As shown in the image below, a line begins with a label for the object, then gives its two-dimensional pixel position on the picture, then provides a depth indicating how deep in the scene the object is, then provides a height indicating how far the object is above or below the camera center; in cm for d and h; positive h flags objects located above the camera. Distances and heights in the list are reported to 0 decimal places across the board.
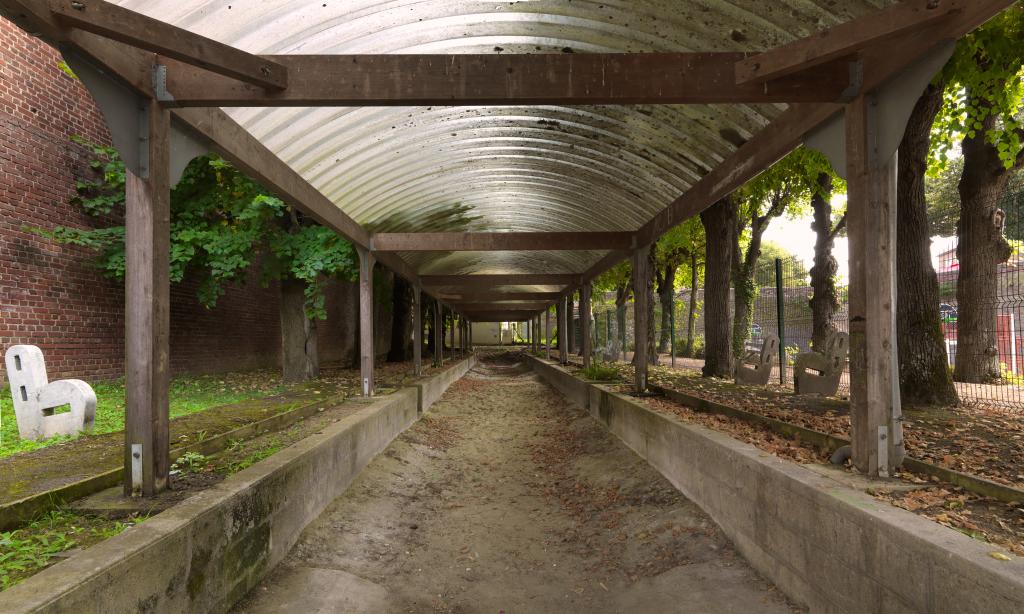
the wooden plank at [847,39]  341 +168
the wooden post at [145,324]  383 -5
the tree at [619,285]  2340 +123
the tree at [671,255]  1772 +208
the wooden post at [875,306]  406 +3
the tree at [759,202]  1093 +260
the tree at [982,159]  665 +230
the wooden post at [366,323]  981 -15
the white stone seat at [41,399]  632 -88
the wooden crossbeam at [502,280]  1606 +91
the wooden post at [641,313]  995 -2
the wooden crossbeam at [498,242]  1010 +123
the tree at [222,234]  1005 +142
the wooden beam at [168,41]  312 +158
